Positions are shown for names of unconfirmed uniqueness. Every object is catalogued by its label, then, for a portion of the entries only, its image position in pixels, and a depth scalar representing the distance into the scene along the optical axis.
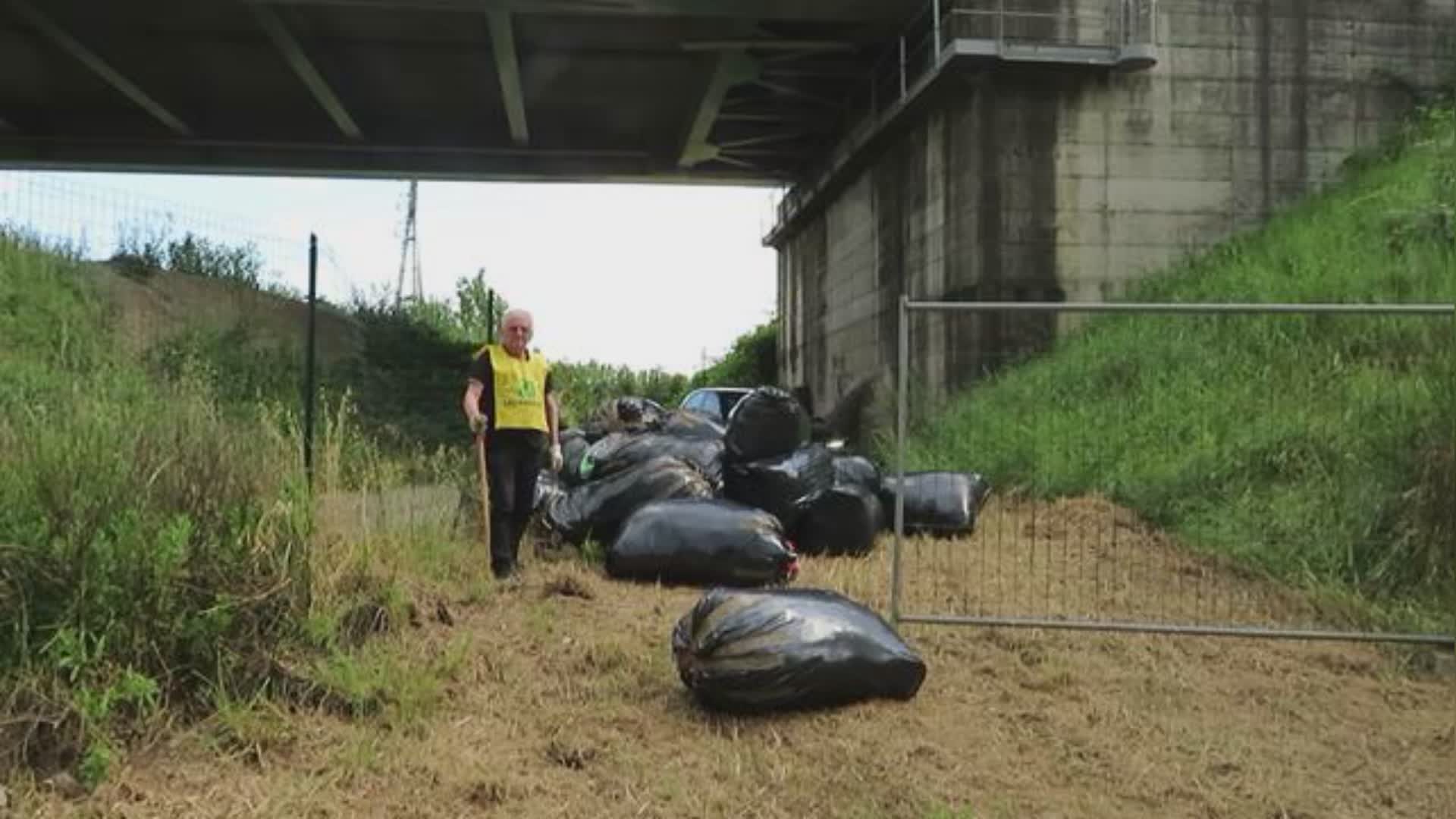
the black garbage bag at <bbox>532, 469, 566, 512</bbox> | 8.17
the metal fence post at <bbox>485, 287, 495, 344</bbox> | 15.54
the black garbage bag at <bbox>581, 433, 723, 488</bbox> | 8.14
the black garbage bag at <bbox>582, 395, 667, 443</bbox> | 10.07
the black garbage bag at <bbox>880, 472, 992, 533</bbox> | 8.39
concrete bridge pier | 14.25
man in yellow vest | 6.87
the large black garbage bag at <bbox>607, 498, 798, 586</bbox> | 6.63
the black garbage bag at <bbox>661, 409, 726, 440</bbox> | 9.06
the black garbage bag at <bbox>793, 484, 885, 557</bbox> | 7.67
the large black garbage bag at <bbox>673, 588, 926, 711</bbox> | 4.54
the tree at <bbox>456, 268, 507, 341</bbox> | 23.23
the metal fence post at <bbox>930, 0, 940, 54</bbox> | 14.48
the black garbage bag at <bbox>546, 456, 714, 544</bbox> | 7.63
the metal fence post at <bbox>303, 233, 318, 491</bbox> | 9.31
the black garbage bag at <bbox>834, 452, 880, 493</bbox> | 8.16
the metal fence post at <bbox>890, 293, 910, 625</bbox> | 5.70
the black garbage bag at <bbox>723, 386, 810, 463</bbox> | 8.01
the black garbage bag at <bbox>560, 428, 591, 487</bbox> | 8.70
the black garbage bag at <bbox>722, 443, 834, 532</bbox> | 7.74
